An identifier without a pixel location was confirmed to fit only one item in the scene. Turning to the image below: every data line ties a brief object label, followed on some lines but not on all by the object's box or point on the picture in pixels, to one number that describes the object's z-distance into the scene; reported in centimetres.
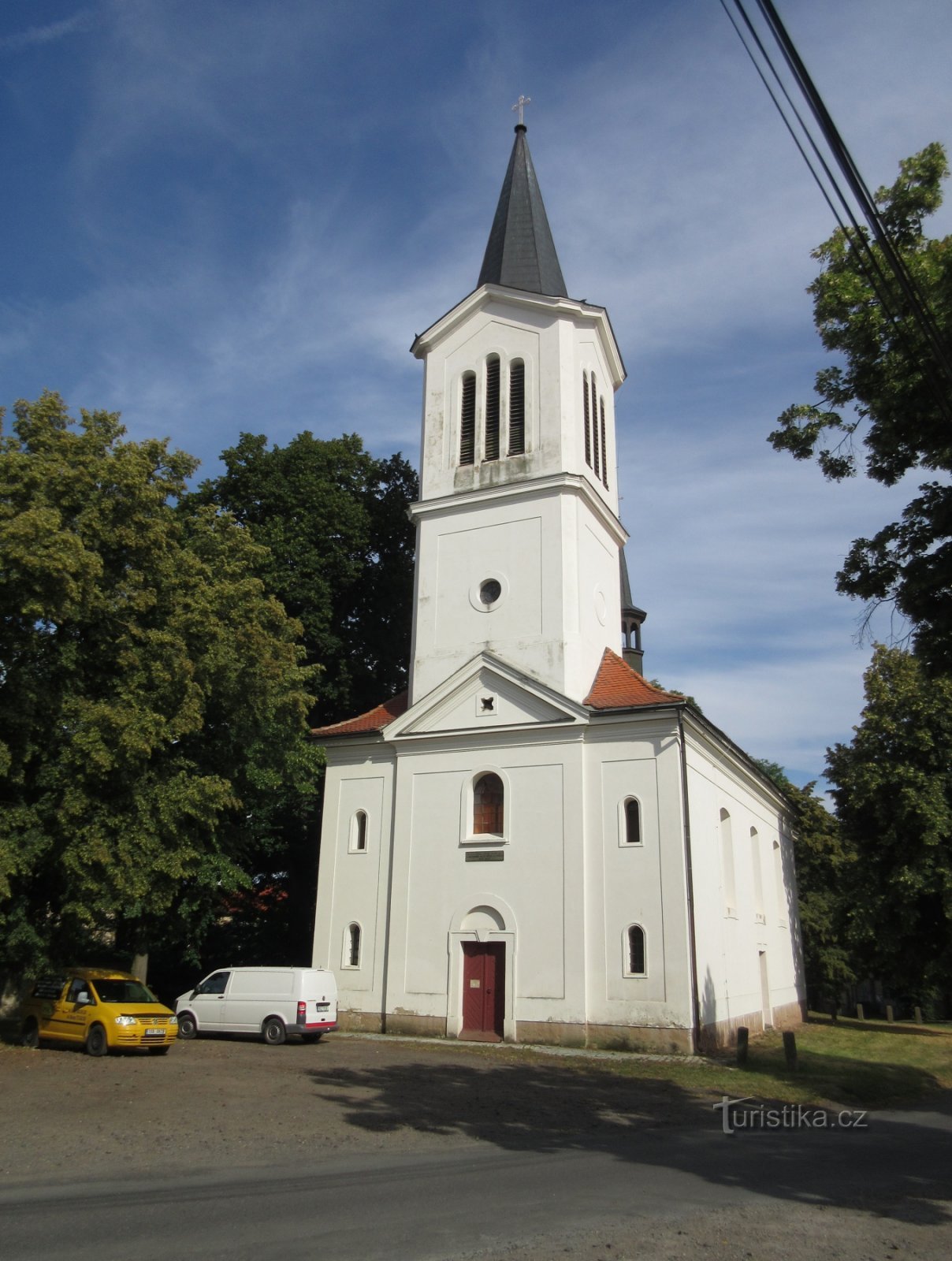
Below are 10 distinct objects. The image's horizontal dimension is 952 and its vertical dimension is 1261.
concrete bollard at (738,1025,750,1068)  1948
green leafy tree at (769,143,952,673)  1093
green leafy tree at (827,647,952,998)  2792
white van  2084
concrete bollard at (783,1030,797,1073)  1880
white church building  2170
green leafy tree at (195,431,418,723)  3269
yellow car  1842
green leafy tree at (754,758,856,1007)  3766
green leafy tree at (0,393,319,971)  1914
